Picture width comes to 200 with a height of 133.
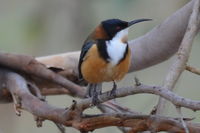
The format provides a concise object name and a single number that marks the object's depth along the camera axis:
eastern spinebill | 2.84
